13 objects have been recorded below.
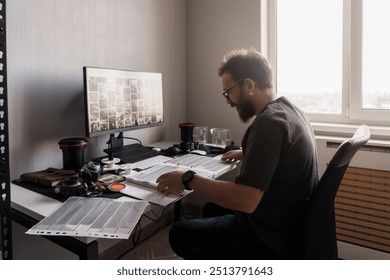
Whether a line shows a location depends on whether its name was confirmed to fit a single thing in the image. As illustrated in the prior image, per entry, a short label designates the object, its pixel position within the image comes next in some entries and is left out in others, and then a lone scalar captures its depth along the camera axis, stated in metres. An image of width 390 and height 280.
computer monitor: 1.48
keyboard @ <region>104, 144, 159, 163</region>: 1.66
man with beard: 0.97
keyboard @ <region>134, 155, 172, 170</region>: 1.54
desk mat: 1.15
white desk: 0.88
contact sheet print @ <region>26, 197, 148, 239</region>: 0.88
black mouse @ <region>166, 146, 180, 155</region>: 1.83
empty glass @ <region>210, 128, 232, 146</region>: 2.15
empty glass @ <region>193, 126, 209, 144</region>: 2.24
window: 1.99
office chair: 0.92
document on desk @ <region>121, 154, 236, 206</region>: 1.15
